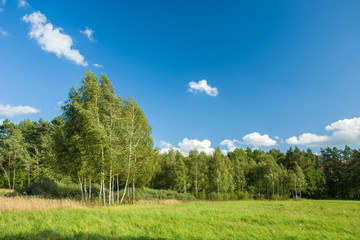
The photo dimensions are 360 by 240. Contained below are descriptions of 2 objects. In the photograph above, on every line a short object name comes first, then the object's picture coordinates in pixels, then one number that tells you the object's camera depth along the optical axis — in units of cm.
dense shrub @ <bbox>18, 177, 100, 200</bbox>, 2369
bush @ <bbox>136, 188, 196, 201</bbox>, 2980
